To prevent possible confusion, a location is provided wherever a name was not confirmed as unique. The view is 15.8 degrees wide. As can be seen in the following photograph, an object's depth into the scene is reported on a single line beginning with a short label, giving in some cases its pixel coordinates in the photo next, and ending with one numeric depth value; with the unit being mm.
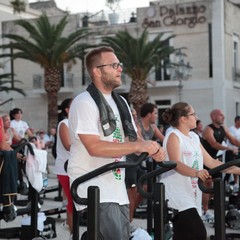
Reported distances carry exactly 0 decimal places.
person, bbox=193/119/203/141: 22273
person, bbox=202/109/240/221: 14343
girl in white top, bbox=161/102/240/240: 7853
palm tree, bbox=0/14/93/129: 44084
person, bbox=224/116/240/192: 17509
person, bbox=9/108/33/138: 20061
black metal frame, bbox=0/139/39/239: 9945
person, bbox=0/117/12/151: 9445
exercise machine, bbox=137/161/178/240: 5760
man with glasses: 5667
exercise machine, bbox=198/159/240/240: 5722
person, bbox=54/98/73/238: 9973
